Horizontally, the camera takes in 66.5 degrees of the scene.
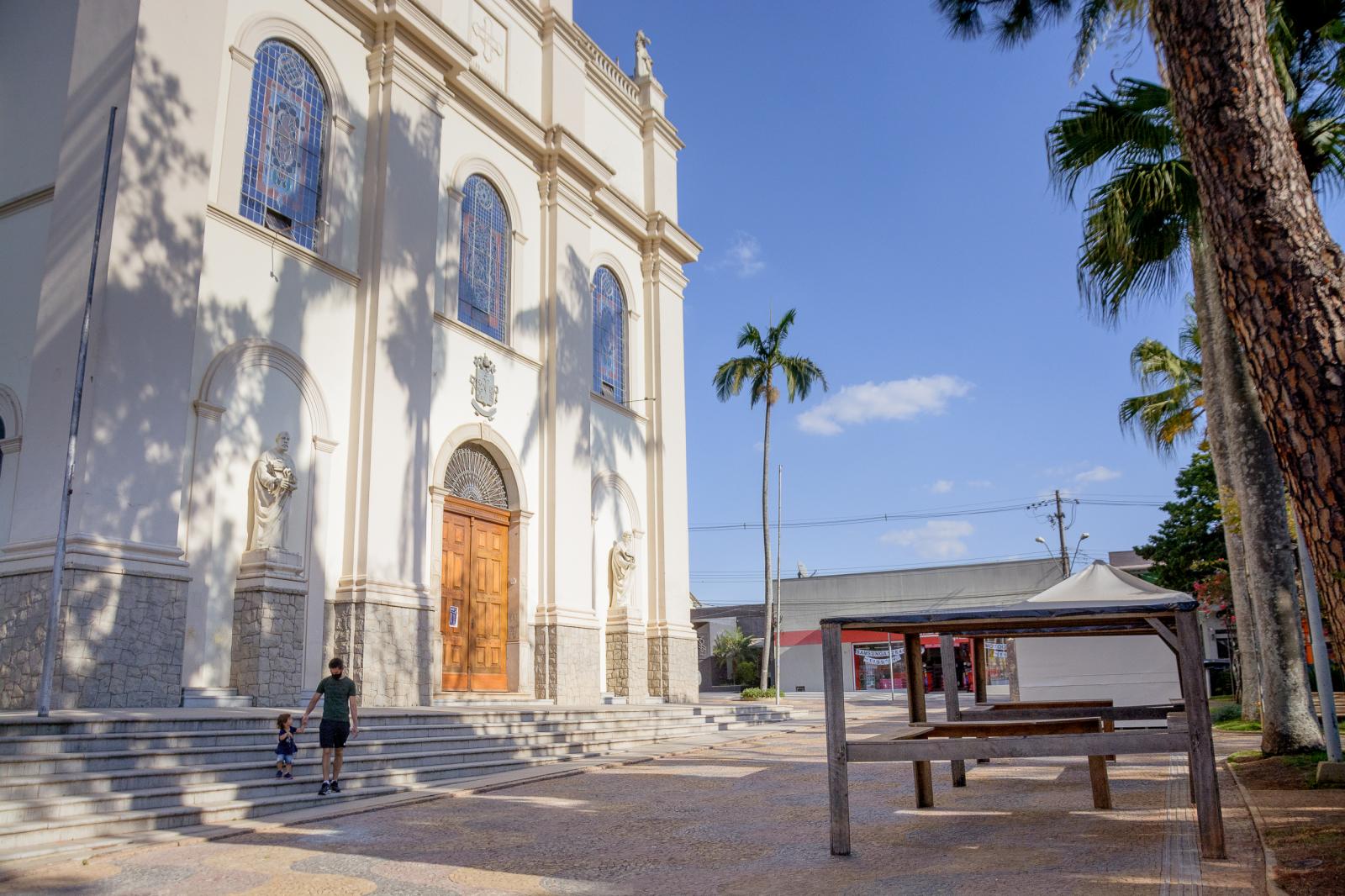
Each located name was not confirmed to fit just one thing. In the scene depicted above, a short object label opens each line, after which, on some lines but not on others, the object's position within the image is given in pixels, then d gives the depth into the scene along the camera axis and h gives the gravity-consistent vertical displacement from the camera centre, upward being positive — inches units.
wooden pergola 223.0 -19.1
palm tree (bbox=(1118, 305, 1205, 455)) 933.8 +233.5
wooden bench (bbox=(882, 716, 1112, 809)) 278.8 -21.8
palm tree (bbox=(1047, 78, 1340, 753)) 423.5 +173.8
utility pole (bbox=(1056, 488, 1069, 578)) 1848.3 +210.9
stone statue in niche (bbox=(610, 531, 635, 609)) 828.0 +67.7
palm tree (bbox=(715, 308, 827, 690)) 1344.7 +372.0
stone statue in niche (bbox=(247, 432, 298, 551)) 520.7 +81.2
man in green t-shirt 371.6 -19.1
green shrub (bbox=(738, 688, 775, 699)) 1189.1 -42.9
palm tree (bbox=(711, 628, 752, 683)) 1878.7 +16.1
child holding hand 374.6 -30.8
